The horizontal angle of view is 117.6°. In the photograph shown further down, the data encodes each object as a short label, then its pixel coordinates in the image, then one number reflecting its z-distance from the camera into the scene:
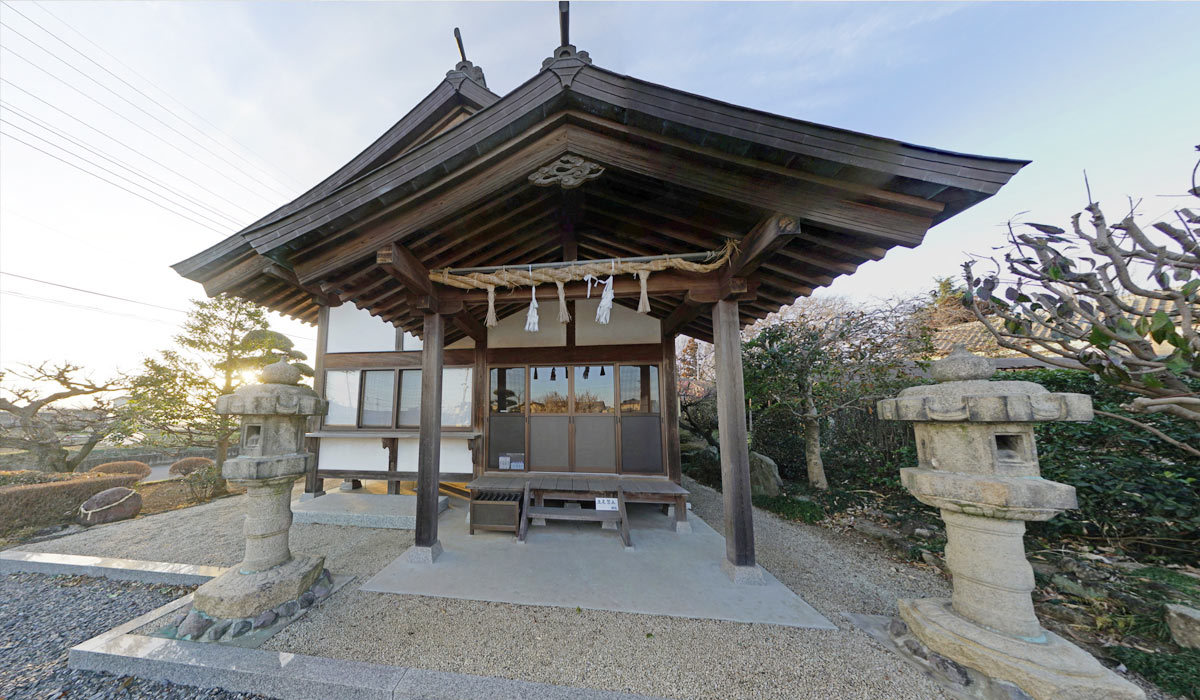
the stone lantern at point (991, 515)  1.79
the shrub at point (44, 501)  5.23
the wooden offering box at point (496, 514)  4.25
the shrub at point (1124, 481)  3.00
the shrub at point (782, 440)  7.10
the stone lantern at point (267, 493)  2.56
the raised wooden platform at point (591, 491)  4.50
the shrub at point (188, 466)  8.39
